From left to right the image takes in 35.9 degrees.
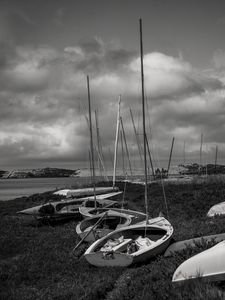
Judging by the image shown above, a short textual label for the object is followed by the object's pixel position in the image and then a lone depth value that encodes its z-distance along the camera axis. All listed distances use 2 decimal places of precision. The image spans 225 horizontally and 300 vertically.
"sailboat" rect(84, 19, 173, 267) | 11.33
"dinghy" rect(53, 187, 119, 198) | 32.22
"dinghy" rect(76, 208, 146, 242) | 17.02
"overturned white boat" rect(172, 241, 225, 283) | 7.83
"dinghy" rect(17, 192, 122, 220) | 22.37
